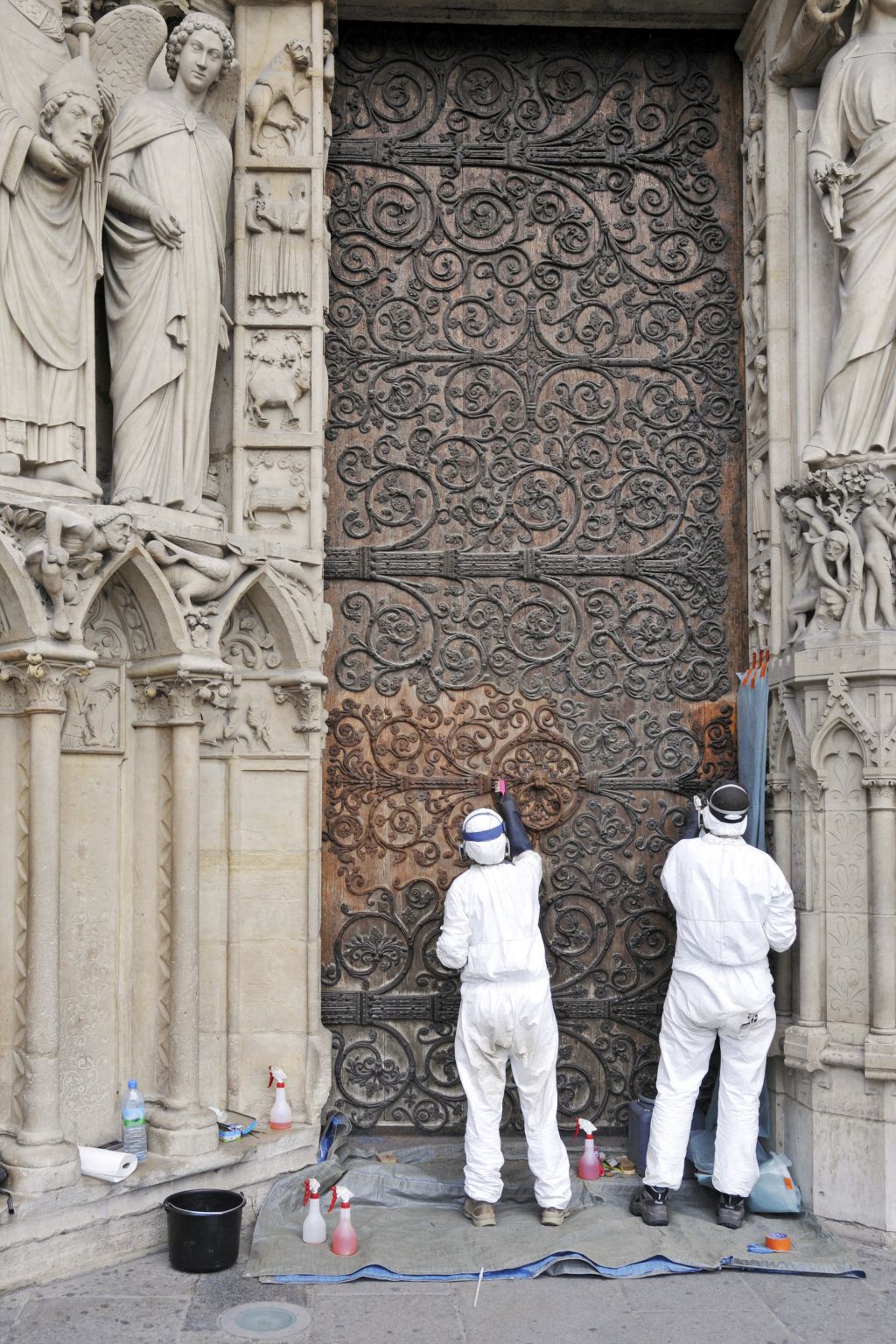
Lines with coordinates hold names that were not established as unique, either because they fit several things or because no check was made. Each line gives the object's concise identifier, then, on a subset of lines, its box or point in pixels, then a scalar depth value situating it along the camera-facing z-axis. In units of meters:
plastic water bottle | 4.68
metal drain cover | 3.94
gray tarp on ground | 4.41
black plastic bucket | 4.33
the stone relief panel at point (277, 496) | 5.34
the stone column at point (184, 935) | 4.75
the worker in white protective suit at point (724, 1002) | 4.80
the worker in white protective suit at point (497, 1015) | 4.77
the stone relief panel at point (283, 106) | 5.44
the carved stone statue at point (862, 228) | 5.13
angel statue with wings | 4.98
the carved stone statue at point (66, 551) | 4.40
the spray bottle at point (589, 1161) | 5.22
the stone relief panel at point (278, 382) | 5.39
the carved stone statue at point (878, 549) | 5.01
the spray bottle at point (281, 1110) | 5.05
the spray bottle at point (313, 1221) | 4.55
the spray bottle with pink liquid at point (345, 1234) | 4.48
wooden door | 5.78
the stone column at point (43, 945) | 4.32
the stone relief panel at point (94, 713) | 4.80
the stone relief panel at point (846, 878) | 5.00
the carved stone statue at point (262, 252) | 5.41
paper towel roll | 4.41
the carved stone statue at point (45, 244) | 4.57
